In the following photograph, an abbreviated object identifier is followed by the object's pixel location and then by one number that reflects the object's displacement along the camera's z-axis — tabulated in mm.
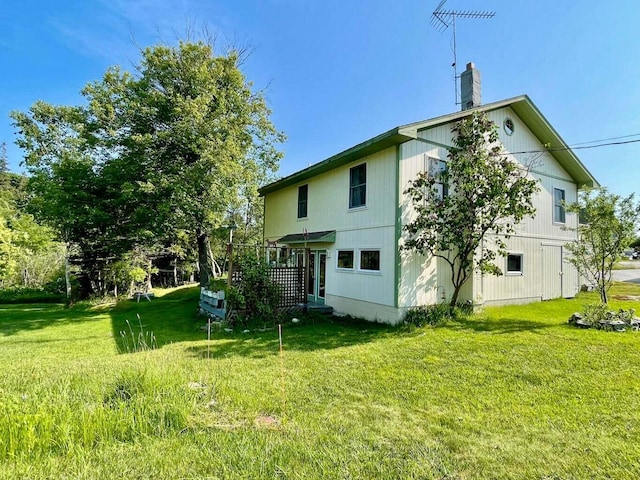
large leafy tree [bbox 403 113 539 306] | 9102
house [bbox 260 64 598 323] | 9500
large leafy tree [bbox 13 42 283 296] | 13086
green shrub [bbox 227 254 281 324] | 9664
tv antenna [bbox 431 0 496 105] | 11273
